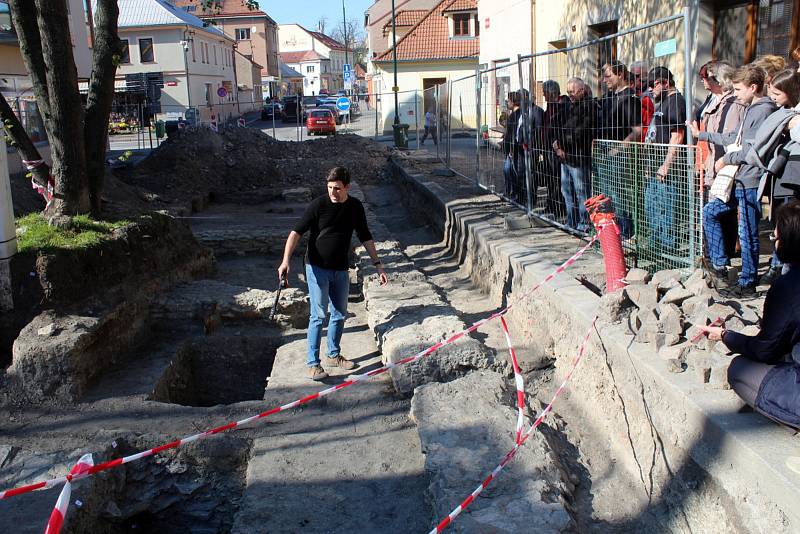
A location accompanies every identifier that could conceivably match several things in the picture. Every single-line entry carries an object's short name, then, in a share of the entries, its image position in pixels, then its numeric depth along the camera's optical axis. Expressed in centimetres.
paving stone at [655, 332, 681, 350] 419
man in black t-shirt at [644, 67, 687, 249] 580
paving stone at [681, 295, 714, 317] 443
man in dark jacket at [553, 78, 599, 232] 759
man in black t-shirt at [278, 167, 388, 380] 601
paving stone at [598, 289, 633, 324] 489
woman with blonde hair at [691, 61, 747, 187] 588
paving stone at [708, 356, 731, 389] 371
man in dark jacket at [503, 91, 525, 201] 944
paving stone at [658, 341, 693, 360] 407
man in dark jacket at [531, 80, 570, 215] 805
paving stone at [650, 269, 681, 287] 509
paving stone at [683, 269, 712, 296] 465
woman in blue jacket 323
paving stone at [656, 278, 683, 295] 493
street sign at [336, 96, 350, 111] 2938
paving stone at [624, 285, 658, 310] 480
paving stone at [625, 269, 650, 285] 513
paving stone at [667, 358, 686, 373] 398
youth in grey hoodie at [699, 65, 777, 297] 543
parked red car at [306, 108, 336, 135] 3450
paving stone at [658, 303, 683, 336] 429
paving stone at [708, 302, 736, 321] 423
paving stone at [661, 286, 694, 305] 464
